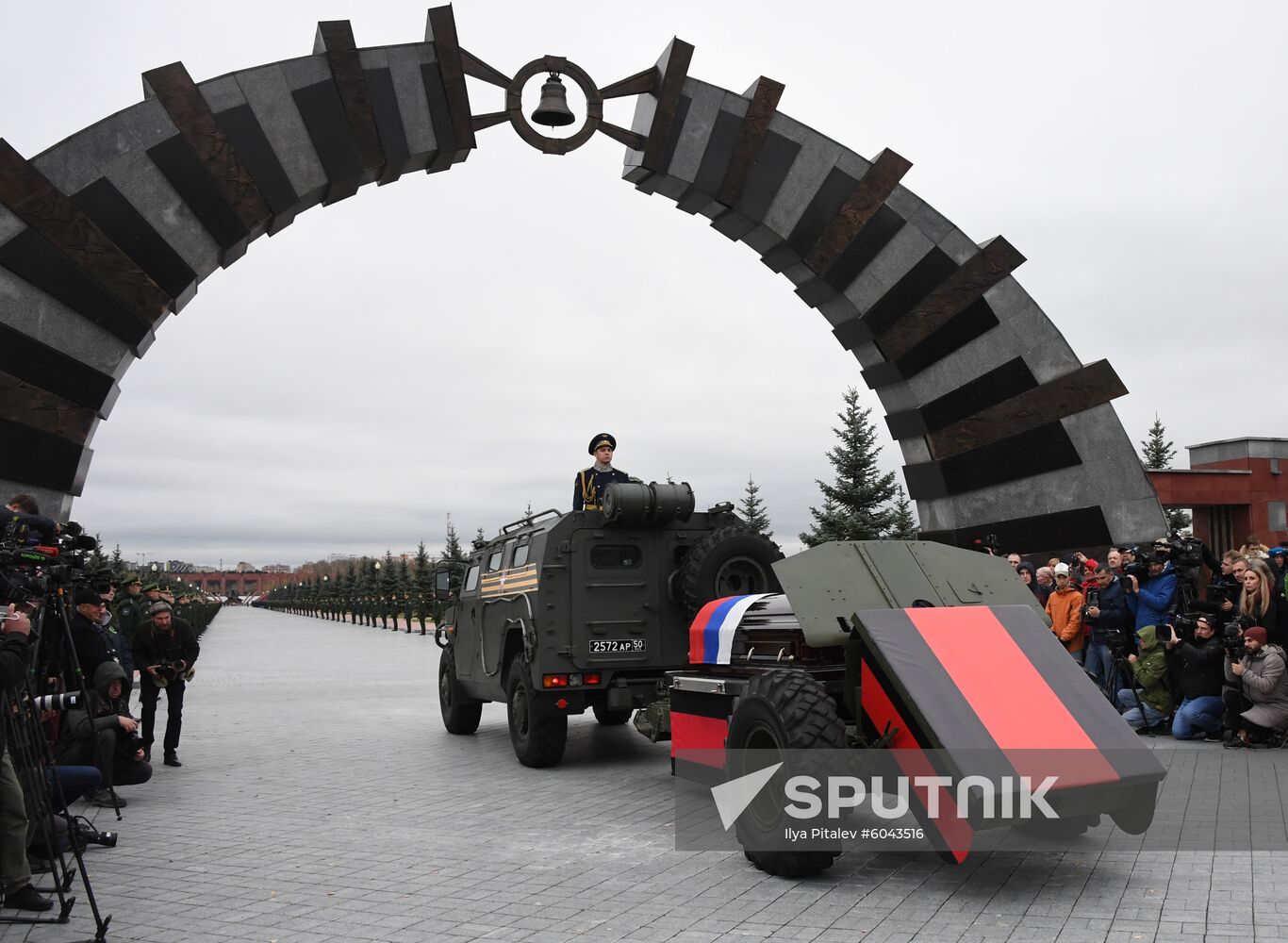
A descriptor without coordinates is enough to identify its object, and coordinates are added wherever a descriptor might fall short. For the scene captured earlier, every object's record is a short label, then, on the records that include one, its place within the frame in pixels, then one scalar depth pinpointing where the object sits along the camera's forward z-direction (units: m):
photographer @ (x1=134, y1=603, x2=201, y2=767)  11.33
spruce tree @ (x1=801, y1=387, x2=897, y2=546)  31.38
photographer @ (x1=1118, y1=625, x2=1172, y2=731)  11.02
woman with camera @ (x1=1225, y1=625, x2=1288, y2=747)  9.84
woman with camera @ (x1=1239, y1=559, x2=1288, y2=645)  10.08
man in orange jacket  11.87
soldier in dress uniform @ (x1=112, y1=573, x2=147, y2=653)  21.58
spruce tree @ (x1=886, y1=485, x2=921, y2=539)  30.59
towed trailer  6.05
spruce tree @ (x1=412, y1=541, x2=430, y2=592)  55.38
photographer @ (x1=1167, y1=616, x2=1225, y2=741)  10.52
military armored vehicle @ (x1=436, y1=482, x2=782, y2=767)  10.52
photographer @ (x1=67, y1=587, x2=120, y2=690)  9.36
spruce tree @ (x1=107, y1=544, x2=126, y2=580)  40.04
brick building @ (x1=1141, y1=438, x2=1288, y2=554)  24.84
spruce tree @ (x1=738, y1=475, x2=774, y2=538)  39.03
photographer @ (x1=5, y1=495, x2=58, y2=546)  6.70
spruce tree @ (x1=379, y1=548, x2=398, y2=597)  67.79
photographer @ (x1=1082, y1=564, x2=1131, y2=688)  11.50
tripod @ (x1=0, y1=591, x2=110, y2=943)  5.66
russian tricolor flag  8.34
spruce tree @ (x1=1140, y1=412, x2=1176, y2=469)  43.93
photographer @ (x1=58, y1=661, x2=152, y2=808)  8.87
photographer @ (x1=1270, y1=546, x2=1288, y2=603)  10.20
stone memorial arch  12.25
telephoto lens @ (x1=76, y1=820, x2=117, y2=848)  7.52
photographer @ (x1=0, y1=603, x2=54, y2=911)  5.40
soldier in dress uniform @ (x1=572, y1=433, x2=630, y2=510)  11.71
